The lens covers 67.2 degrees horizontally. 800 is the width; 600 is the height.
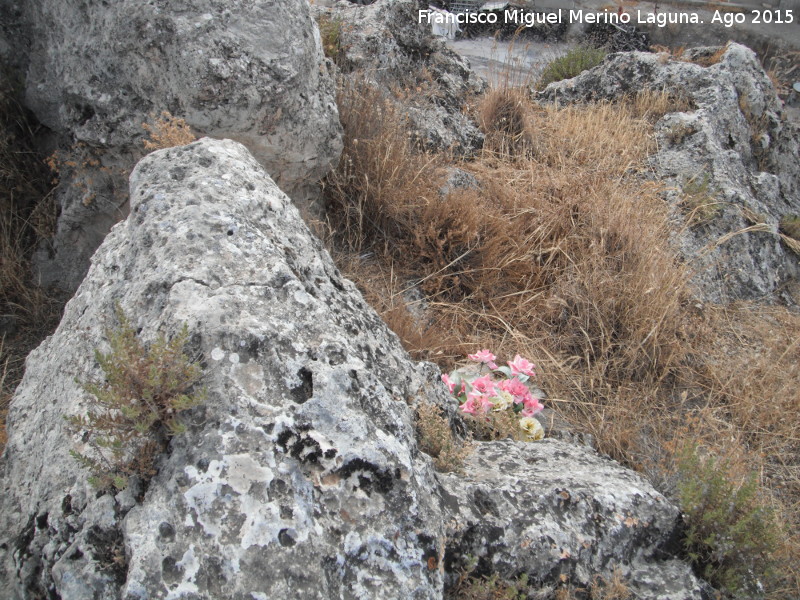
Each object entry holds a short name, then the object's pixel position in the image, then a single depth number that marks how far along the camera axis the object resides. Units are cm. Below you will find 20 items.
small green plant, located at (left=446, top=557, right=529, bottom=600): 131
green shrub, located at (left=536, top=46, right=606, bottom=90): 673
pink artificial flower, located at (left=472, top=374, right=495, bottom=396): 222
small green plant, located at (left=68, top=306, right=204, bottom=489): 115
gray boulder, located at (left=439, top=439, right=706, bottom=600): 140
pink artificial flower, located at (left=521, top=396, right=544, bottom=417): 229
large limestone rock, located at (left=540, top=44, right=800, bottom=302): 377
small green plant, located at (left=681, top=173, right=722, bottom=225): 388
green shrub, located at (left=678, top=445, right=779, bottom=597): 160
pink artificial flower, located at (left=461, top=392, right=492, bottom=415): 211
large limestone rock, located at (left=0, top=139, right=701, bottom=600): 110
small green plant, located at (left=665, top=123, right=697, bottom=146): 446
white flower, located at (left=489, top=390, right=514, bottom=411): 219
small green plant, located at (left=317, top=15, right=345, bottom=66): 383
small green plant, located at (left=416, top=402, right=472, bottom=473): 153
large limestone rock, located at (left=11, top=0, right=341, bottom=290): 247
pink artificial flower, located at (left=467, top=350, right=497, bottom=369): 242
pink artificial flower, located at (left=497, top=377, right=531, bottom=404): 231
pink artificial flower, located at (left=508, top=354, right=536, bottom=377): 241
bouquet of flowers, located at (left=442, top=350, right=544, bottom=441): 213
